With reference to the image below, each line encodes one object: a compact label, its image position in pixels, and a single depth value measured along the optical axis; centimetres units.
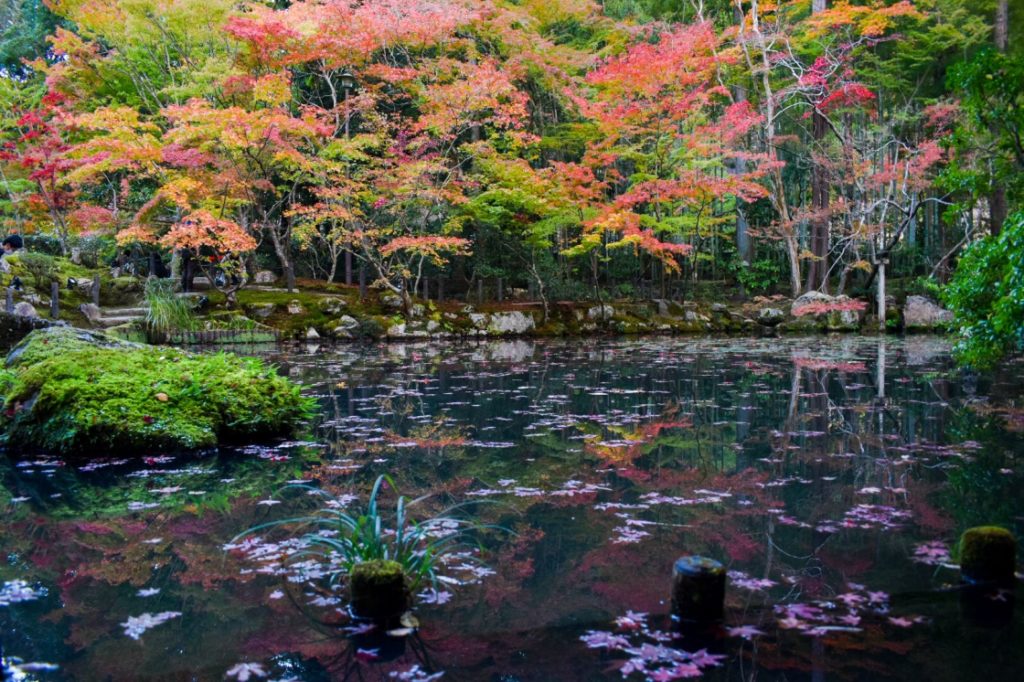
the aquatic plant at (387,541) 271
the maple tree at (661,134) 1520
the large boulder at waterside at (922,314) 1797
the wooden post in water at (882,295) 1708
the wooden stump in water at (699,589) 243
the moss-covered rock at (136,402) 511
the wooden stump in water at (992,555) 272
